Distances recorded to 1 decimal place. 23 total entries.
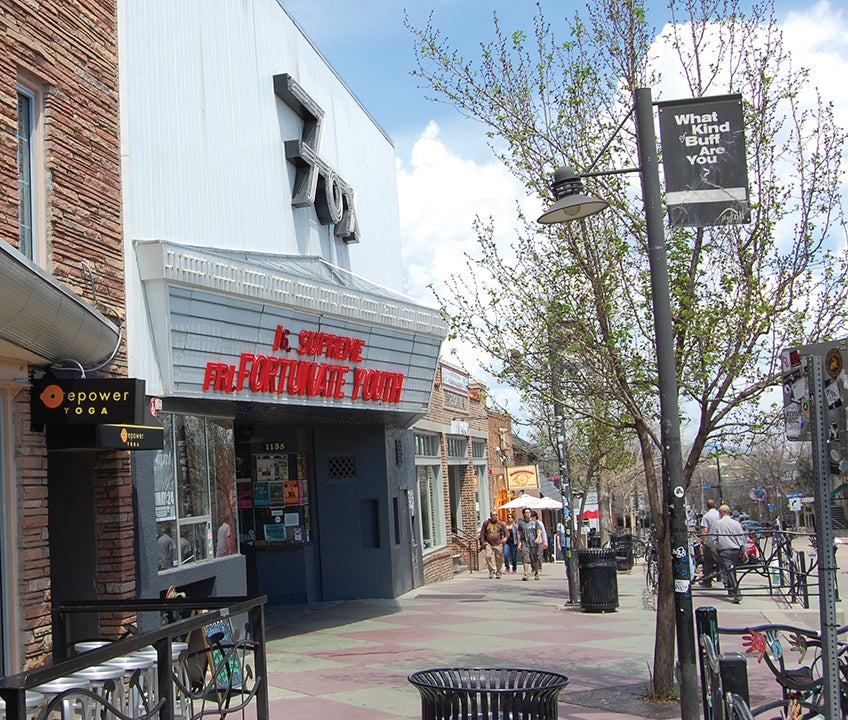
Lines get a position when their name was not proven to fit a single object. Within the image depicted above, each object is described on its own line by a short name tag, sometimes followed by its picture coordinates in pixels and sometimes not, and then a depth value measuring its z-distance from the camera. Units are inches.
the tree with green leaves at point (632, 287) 348.2
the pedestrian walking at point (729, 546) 633.6
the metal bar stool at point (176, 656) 249.4
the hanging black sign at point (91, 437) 325.1
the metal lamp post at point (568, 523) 682.2
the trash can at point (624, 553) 1008.9
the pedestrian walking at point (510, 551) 1077.1
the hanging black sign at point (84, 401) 319.9
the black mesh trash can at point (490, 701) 198.2
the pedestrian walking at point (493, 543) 960.9
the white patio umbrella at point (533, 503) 1139.3
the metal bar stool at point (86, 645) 294.3
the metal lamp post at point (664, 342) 301.6
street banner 310.2
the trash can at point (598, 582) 628.1
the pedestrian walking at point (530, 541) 967.0
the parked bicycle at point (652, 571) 764.6
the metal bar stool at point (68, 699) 210.3
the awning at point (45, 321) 226.5
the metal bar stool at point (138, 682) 233.3
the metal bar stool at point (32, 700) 203.8
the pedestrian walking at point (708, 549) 679.7
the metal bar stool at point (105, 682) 223.3
